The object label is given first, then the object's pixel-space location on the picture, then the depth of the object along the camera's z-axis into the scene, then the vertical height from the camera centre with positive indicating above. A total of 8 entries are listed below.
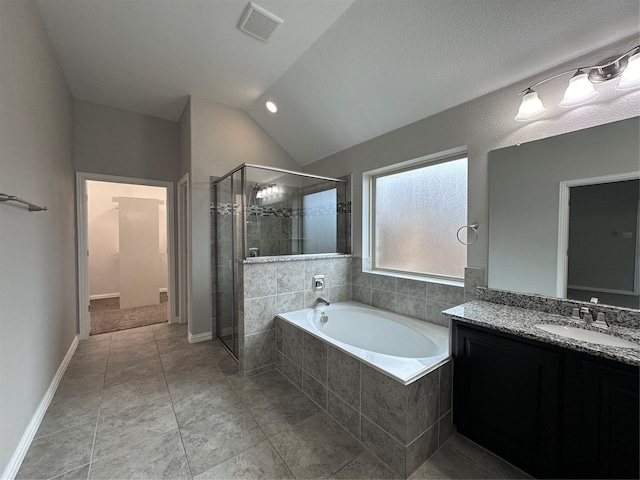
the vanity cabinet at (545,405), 1.08 -0.83
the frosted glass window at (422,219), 2.30 +0.16
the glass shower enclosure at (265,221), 2.69 +0.16
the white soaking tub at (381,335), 1.54 -0.80
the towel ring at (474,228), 2.03 +0.05
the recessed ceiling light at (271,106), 3.05 +1.52
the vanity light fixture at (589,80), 1.33 +0.85
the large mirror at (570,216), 1.41 +0.11
